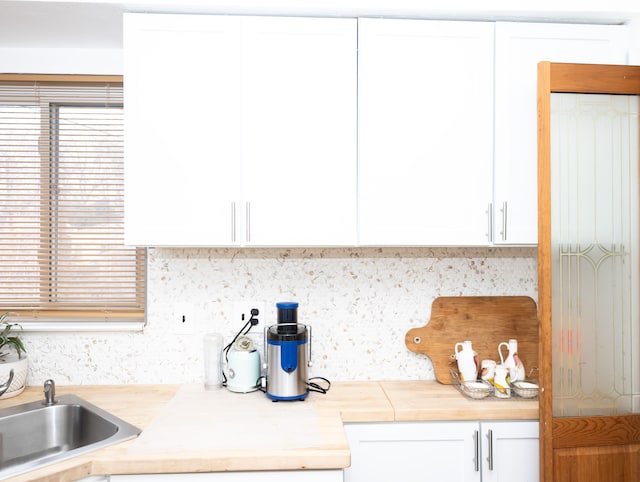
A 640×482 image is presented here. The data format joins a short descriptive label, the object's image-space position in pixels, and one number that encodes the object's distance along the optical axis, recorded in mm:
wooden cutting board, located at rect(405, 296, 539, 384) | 2002
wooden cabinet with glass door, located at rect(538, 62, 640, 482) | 1609
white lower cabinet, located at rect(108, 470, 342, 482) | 1340
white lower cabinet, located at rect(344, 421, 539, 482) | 1641
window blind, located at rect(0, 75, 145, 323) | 2014
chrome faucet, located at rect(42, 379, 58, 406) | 1717
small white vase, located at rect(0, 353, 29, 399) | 1791
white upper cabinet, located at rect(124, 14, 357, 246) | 1664
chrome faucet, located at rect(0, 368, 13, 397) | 1782
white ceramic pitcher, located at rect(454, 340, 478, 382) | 1875
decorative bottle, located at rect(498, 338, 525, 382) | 1852
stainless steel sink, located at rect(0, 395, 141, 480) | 1602
